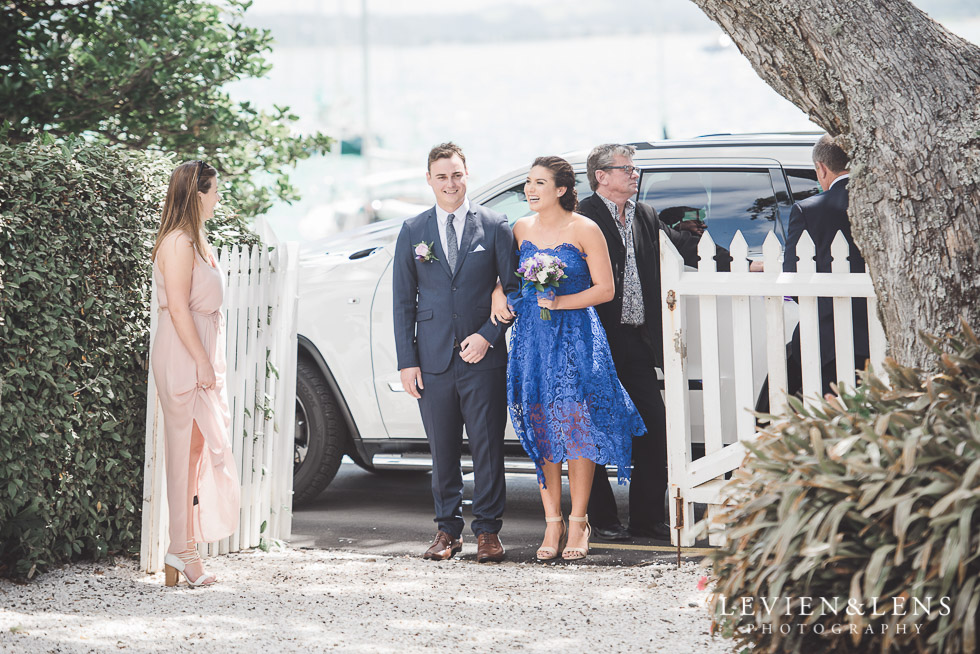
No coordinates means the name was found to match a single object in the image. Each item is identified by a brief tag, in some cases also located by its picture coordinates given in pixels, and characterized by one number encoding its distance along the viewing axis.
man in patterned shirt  11.26
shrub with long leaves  5.27
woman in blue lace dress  10.58
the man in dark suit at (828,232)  10.23
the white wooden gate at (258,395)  10.11
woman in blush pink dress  9.15
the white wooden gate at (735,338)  9.88
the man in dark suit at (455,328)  10.70
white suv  11.70
